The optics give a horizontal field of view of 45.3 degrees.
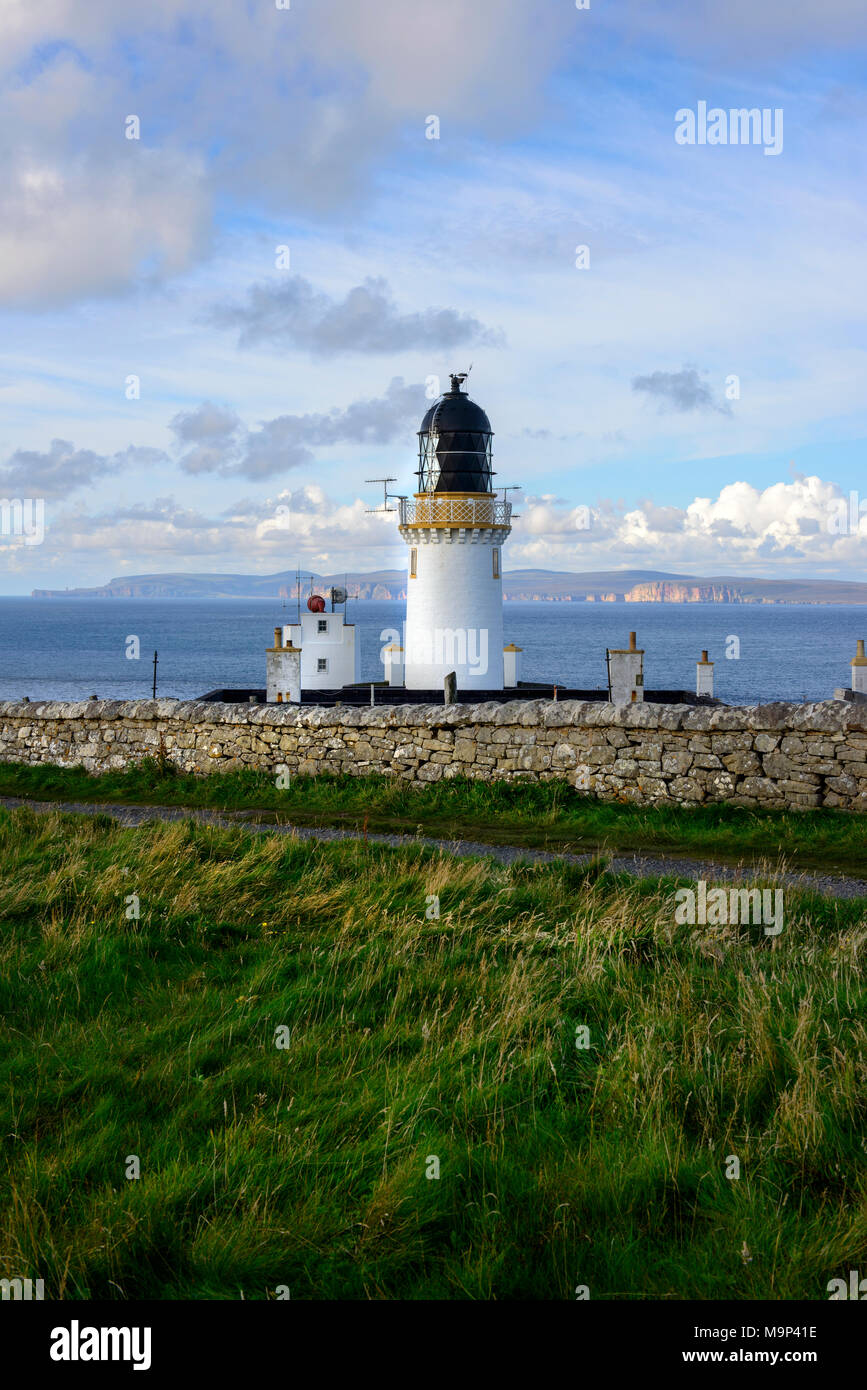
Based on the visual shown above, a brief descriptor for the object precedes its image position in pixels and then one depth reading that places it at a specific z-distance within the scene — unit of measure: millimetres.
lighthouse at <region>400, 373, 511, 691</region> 31188
